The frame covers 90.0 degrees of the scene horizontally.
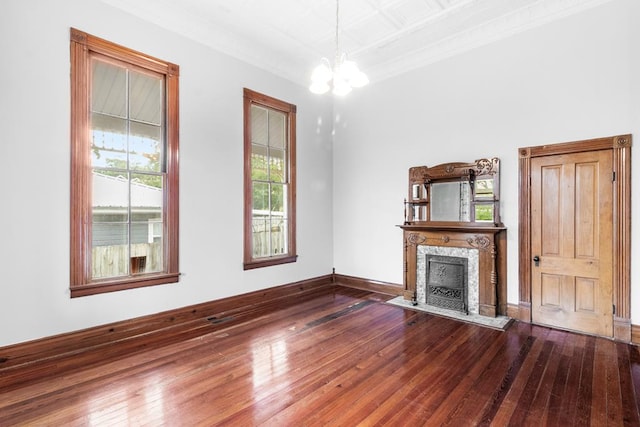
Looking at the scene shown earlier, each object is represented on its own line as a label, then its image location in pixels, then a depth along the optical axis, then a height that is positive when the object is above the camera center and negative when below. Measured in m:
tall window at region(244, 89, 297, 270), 4.62 +0.51
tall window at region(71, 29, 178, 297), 3.20 +0.50
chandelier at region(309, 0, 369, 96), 2.77 +1.21
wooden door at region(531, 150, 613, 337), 3.48 -0.33
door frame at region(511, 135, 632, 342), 3.35 -0.17
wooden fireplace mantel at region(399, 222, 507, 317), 4.12 -0.53
